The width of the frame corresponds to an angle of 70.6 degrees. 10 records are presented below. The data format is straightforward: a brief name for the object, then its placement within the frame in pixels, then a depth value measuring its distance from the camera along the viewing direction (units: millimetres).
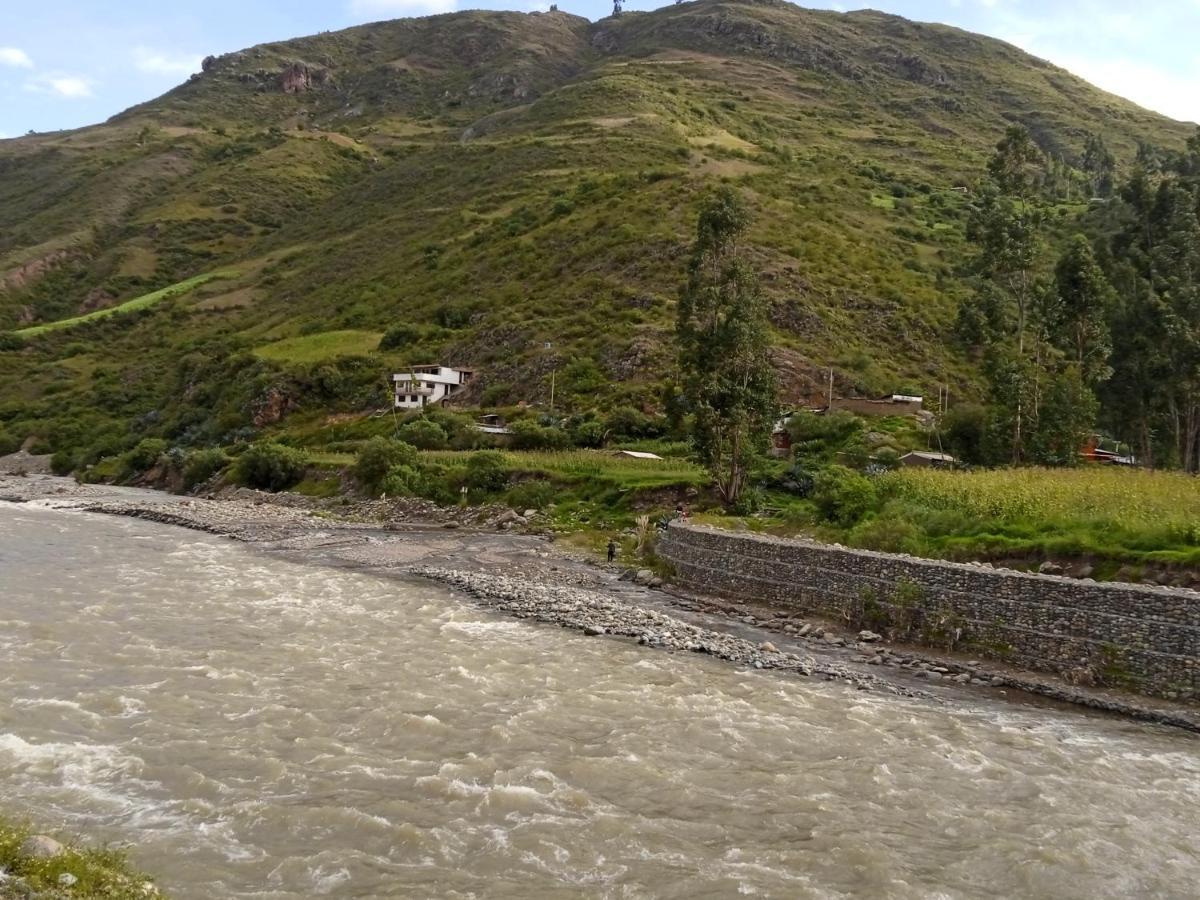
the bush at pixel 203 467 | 66312
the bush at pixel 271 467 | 61156
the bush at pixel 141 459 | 74812
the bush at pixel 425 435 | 61625
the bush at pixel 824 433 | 48469
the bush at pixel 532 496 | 46312
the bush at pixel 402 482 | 51688
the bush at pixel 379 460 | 54312
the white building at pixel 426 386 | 76438
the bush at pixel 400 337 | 89938
